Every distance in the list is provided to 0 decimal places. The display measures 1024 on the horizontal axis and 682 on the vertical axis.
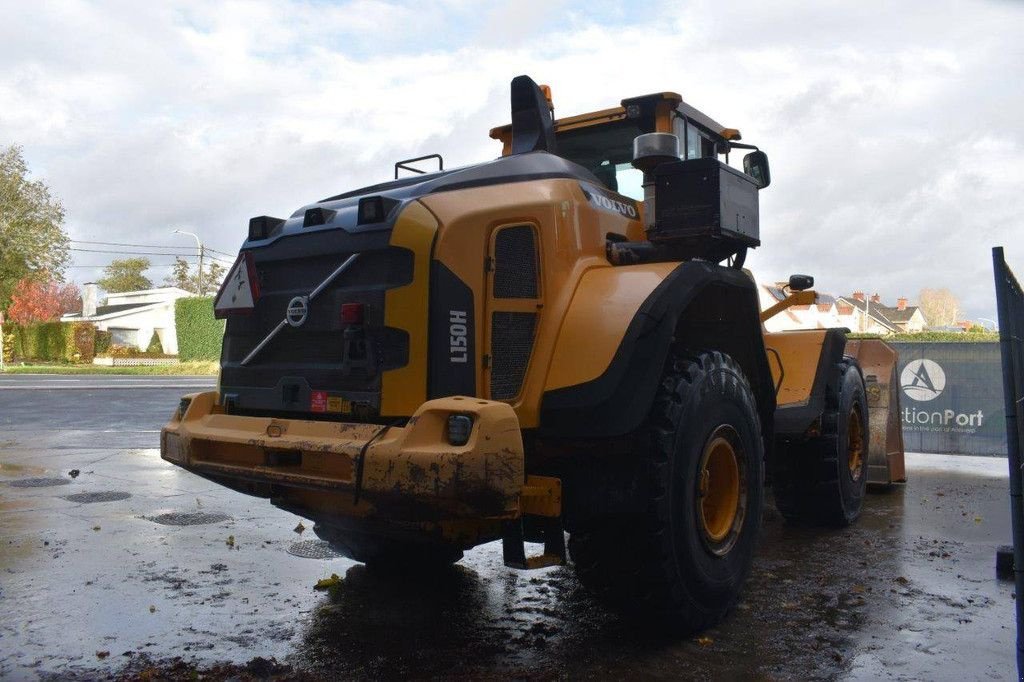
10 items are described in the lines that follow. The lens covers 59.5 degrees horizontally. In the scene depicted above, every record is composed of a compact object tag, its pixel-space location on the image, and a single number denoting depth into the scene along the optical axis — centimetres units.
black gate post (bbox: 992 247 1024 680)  328
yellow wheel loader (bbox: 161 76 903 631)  380
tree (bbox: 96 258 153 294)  9250
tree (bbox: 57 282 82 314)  7781
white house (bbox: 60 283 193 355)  6241
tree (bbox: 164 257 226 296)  8062
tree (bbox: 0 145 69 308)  5219
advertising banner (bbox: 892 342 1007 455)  1132
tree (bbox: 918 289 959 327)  8824
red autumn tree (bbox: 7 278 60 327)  4984
